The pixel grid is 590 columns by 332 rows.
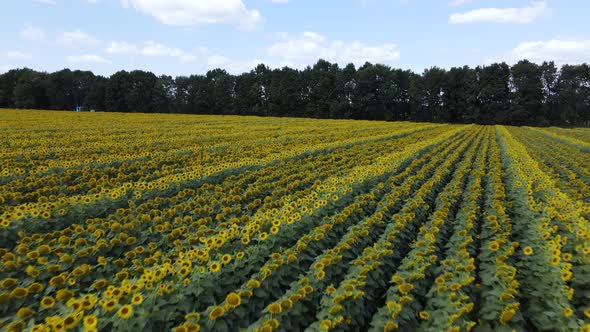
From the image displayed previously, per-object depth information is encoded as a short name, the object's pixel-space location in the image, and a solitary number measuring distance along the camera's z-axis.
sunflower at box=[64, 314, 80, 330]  2.71
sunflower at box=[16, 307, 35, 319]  2.97
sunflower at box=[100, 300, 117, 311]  2.88
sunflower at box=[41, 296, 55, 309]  3.07
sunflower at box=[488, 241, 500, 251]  4.42
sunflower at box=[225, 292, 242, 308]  3.03
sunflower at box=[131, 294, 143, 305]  2.92
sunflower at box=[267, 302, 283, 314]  2.98
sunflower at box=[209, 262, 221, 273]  3.51
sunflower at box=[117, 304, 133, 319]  2.76
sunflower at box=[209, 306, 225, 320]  2.86
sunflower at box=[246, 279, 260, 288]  3.36
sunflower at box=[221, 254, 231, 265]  3.71
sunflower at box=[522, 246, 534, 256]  4.16
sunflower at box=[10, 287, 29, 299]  3.26
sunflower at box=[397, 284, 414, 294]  3.46
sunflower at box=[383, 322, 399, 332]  2.96
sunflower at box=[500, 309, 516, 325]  3.11
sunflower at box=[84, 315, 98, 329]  2.65
